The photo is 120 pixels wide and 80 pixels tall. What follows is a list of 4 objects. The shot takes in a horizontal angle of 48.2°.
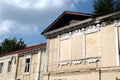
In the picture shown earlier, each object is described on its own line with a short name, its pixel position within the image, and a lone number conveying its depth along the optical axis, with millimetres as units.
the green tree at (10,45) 26711
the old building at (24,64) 13020
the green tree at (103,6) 18815
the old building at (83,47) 8609
